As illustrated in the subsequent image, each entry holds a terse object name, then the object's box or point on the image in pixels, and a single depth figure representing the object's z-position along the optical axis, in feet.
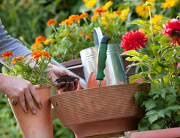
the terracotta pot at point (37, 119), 6.09
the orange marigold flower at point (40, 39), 9.33
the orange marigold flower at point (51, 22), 9.06
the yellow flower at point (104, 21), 8.90
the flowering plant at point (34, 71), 6.25
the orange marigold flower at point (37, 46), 9.48
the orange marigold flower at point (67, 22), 8.23
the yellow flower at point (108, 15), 9.10
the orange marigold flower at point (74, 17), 8.22
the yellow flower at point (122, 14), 9.05
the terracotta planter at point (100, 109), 5.72
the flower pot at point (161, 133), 5.28
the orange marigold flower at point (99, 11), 8.61
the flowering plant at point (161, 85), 5.71
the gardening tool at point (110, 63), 6.93
